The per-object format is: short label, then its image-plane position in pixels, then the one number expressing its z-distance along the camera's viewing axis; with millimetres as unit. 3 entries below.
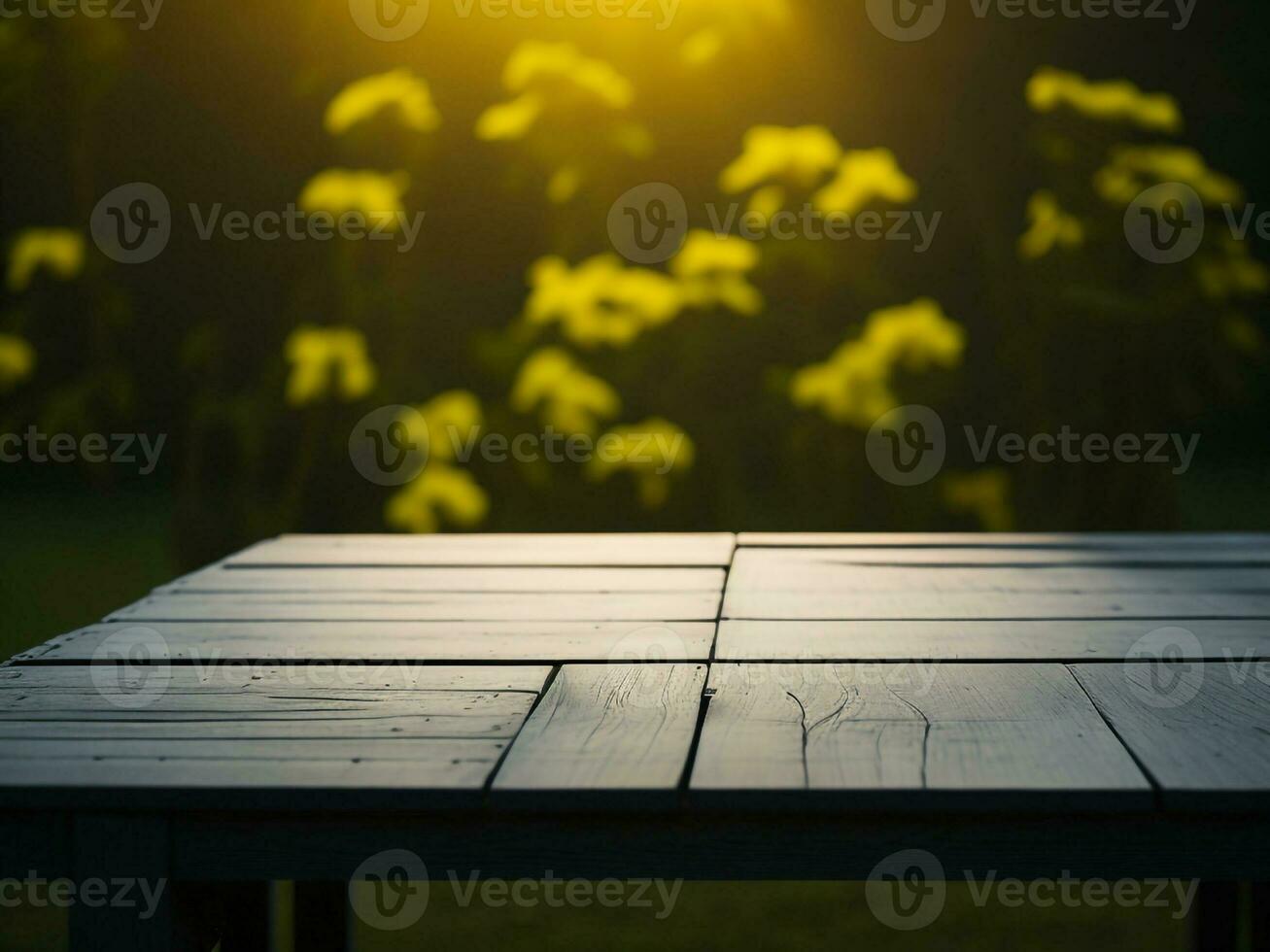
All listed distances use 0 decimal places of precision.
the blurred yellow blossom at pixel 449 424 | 2795
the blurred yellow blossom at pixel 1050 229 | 2834
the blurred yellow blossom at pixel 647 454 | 2768
